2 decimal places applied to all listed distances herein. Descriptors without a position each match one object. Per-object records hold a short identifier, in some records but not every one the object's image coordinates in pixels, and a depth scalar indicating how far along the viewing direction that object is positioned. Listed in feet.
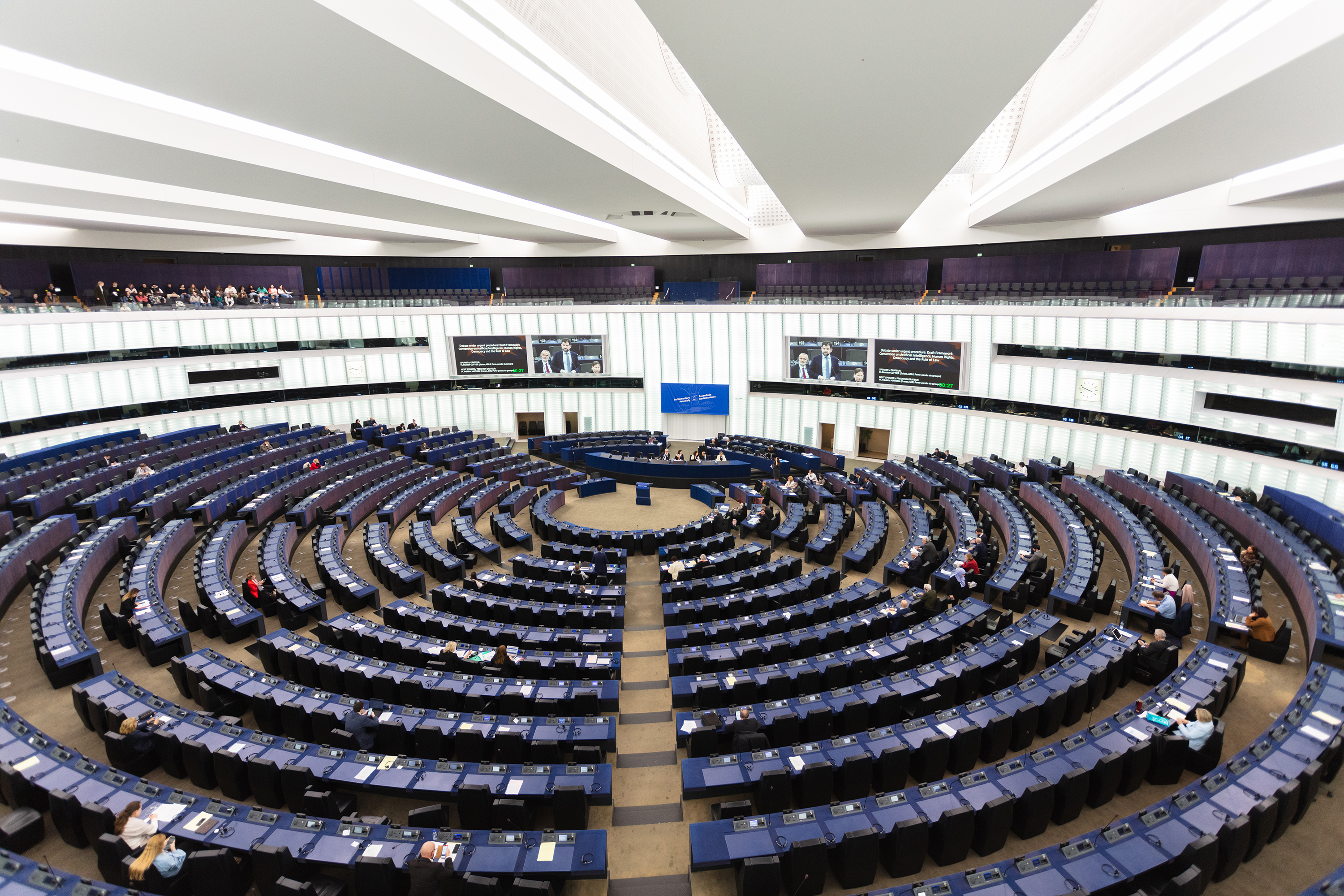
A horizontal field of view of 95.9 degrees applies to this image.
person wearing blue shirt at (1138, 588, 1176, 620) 37.88
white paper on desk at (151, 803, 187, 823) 23.17
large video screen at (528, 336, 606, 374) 110.11
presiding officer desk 86.07
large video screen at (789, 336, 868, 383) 96.78
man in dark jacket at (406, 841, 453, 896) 21.01
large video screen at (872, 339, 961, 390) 89.10
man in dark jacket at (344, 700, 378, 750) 29.30
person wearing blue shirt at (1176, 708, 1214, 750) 26.37
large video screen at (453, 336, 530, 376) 110.01
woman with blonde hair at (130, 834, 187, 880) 21.29
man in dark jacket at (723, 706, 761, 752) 29.25
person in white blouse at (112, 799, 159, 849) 22.33
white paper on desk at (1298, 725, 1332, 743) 25.09
